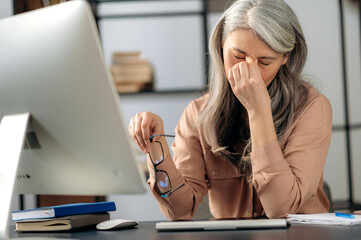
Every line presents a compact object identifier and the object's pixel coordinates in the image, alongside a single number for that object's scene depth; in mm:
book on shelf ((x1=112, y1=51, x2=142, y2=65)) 3242
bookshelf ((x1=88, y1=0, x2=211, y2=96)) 3535
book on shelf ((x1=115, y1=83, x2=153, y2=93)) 3299
